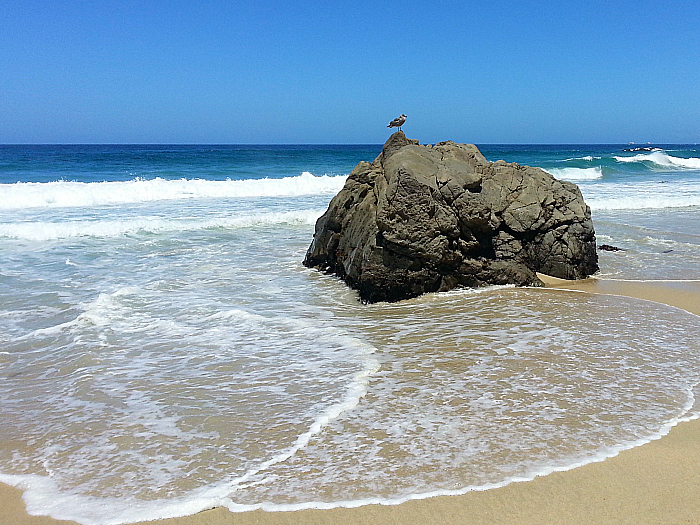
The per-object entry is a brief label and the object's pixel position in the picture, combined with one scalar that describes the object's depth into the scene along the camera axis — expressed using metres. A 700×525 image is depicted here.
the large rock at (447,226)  7.52
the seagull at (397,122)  9.95
